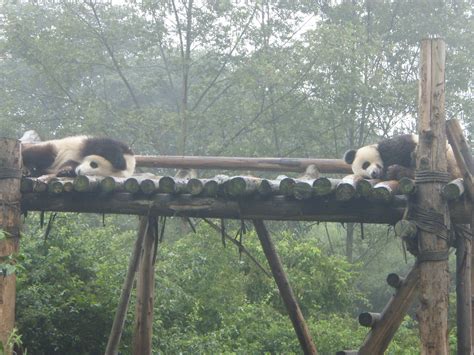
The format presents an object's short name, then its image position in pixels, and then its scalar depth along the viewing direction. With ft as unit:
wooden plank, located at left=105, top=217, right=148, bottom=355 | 45.65
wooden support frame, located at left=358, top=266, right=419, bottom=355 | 36.76
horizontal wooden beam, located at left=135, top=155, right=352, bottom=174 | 47.33
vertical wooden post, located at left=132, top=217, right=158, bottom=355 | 45.02
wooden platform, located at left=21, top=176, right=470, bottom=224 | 35.54
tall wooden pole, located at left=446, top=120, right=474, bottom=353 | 36.38
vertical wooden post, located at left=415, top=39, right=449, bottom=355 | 34.36
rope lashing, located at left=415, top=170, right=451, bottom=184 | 34.89
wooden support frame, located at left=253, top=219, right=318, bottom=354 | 41.94
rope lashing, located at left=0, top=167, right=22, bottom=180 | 37.15
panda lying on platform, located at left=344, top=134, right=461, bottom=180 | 43.05
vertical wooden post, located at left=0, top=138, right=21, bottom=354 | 36.89
